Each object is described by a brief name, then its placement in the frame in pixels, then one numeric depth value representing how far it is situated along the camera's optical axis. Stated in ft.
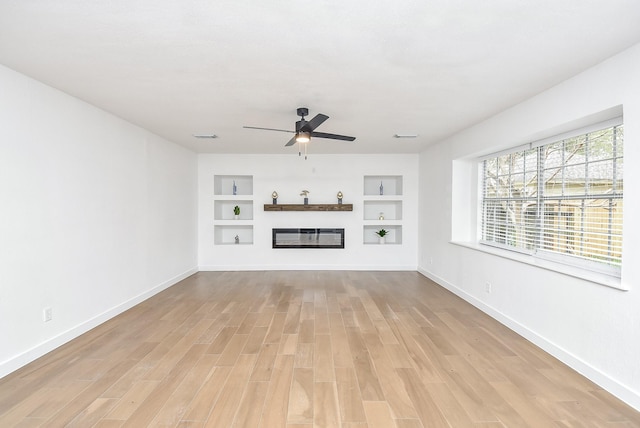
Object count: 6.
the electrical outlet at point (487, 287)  12.92
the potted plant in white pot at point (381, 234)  21.71
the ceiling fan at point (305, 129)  10.51
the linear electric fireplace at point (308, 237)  21.45
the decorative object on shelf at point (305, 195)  21.44
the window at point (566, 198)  8.63
